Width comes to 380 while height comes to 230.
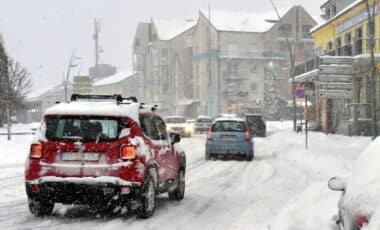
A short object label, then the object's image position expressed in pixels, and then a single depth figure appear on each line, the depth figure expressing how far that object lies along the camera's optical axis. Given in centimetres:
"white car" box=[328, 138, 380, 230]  427
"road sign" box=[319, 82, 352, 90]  2595
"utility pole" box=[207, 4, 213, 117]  7511
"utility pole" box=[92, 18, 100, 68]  11107
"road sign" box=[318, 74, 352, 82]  2594
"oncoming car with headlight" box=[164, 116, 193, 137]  4157
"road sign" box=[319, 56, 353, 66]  2573
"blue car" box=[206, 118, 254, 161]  2195
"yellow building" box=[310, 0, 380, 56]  3620
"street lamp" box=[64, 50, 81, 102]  4722
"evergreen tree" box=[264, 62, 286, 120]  8081
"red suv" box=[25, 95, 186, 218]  859
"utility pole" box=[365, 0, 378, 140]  2280
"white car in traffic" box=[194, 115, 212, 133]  5084
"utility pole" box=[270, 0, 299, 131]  4175
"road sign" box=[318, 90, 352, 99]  2601
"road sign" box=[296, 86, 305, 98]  2725
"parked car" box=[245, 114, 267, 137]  4362
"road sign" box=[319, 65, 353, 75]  2573
